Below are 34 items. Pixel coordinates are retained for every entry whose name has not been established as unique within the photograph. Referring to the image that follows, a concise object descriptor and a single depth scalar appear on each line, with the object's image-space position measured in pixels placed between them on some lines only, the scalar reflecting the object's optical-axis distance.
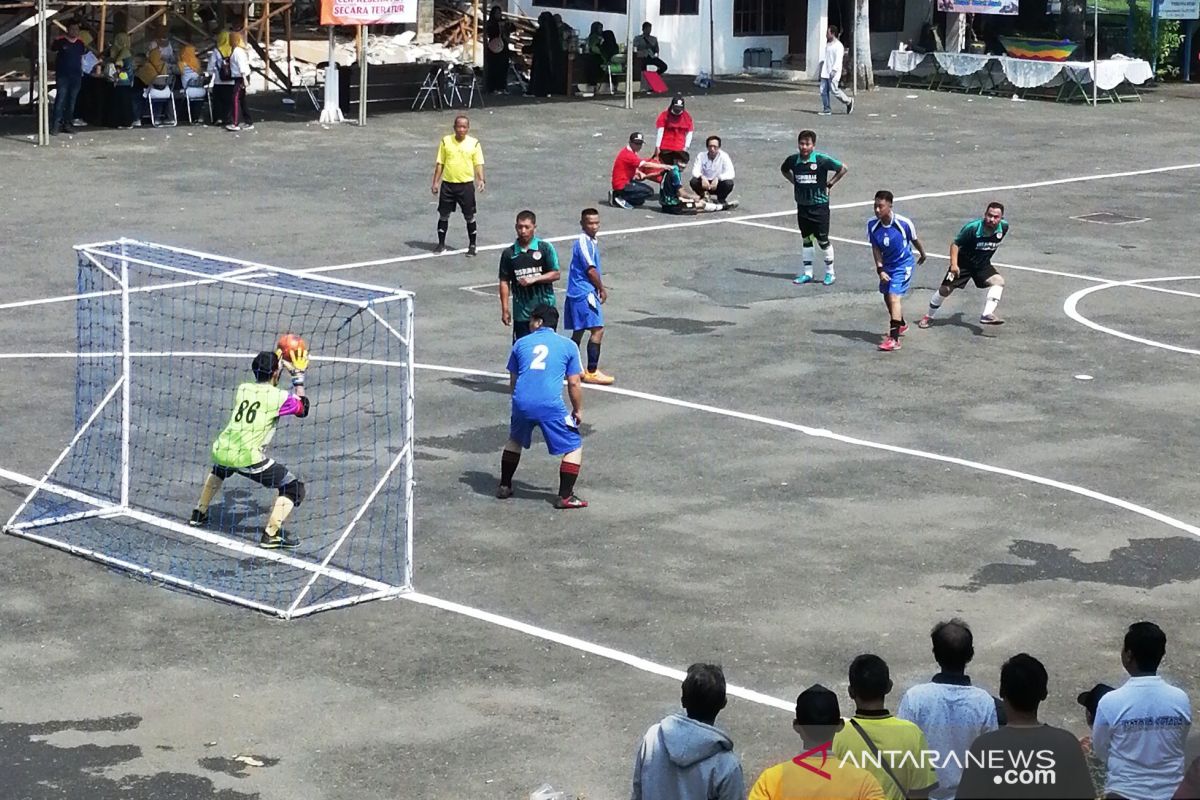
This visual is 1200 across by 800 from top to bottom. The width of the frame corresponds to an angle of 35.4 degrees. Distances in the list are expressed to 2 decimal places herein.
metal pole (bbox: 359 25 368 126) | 38.16
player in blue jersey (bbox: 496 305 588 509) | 15.35
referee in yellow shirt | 25.81
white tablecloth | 46.56
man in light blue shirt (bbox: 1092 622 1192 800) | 8.35
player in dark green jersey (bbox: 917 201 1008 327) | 22.14
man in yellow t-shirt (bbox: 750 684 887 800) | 7.24
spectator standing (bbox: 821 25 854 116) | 41.88
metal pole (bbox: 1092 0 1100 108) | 46.31
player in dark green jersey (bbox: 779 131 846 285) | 24.66
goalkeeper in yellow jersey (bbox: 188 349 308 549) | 14.25
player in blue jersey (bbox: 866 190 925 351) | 21.47
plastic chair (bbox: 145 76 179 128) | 37.91
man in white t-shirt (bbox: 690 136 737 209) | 30.23
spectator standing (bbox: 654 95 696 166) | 31.55
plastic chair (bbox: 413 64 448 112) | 42.22
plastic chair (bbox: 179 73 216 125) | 38.41
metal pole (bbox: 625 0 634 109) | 42.25
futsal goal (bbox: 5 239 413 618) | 14.16
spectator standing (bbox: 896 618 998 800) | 8.30
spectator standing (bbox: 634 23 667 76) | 46.69
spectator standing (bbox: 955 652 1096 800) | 5.62
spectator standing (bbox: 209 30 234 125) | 37.72
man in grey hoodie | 7.94
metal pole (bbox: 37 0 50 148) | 33.03
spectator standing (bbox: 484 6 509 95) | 44.94
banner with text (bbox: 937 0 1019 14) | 48.09
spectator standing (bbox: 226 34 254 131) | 37.59
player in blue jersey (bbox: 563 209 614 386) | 19.20
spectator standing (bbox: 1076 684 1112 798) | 8.80
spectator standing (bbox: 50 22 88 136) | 35.69
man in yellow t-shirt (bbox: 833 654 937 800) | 7.61
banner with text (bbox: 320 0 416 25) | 37.75
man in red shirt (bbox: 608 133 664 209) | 30.38
